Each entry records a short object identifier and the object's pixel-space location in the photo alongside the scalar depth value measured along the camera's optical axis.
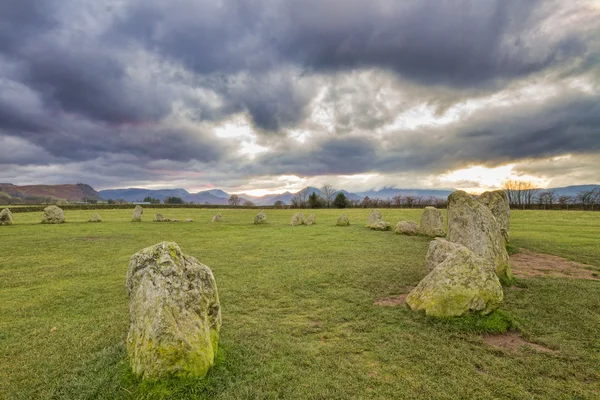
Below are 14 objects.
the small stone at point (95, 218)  39.42
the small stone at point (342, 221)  32.91
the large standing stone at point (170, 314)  4.89
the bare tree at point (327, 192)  123.22
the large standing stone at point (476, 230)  11.47
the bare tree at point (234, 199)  130.00
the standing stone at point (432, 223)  23.56
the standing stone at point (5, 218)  33.59
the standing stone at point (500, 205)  17.39
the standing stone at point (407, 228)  24.72
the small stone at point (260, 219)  36.81
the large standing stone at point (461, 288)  7.60
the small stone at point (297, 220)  34.17
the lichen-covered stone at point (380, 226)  28.44
